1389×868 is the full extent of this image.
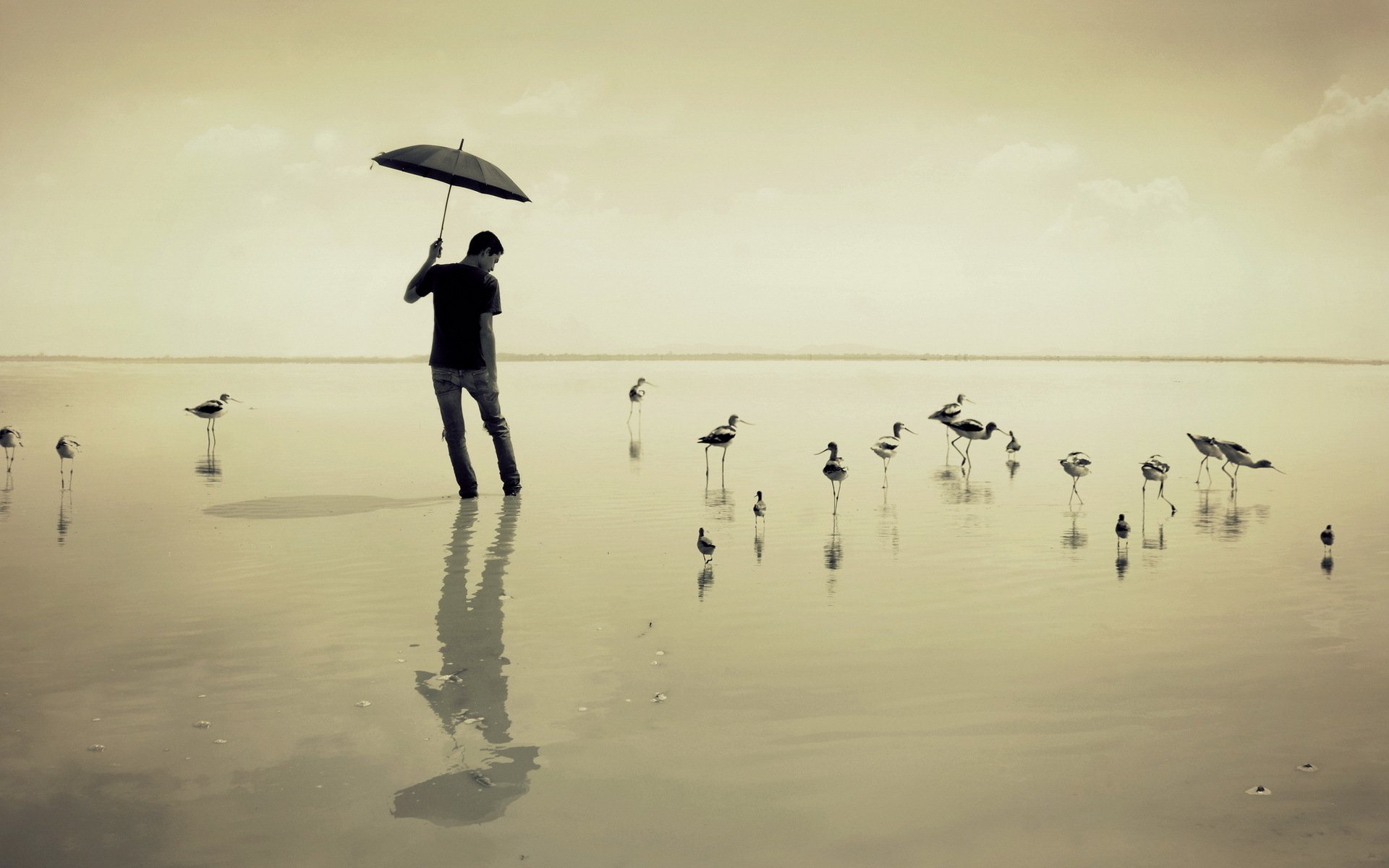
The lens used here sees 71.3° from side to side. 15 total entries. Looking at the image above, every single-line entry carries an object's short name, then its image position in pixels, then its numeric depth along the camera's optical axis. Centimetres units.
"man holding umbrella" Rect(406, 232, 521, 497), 1312
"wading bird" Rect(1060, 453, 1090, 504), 1416
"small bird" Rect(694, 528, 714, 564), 928
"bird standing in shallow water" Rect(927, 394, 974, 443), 2041
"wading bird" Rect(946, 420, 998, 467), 1930
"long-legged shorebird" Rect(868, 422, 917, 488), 1622
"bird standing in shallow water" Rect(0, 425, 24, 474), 1590
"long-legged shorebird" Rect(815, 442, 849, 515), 1333
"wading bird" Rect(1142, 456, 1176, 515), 1353
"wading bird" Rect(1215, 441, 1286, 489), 1530
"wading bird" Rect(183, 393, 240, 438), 2055
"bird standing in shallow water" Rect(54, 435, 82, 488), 1492
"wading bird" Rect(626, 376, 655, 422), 2818
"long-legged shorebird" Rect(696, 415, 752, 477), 1622
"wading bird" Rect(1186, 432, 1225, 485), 1596
